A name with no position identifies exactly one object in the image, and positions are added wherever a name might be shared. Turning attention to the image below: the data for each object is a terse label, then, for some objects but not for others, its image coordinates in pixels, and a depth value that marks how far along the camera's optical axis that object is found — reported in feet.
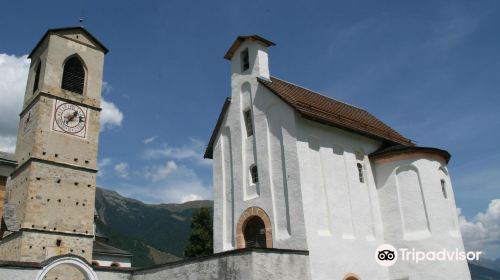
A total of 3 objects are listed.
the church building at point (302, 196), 52.75
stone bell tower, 89.20
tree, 118.32
